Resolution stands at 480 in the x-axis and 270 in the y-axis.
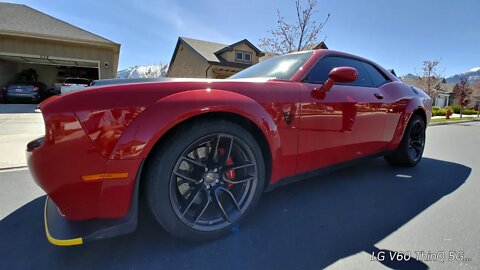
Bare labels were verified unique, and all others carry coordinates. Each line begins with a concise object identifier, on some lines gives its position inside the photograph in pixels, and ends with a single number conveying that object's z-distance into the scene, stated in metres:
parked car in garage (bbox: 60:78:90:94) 13.84
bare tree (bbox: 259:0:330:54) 11.31
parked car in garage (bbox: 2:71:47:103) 12.60
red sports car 1.41
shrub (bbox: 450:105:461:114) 33.09
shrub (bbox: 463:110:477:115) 31.77
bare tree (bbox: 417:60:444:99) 27.35
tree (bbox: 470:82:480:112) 35.85
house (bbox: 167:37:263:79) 20.48
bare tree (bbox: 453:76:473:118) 31.65
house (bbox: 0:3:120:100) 12.62
